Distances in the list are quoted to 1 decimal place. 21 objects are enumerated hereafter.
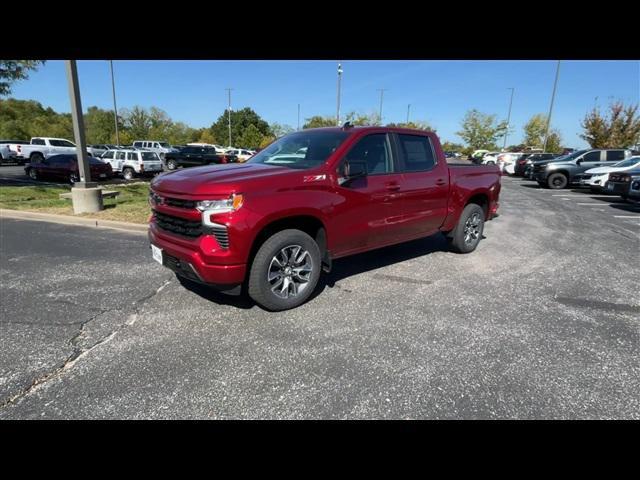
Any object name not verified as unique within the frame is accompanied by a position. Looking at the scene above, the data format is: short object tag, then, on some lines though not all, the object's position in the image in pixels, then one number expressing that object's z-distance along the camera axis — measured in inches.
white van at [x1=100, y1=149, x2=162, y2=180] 754.2
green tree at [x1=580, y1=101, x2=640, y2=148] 1268.5
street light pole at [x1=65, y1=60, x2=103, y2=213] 319.6
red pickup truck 125.6
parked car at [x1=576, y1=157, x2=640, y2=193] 538.5
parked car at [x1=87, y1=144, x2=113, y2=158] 926.9
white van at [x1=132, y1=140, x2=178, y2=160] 1316.3
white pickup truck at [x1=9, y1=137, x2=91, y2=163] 980.6
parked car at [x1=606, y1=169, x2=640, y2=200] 409.7
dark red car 617.9
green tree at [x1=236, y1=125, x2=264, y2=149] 2598.4
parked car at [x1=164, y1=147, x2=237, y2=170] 1035.3
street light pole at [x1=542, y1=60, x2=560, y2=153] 1238.5
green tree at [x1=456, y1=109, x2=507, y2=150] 2373.3
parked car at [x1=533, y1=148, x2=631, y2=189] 645.9
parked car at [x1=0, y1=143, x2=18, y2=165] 1009.5
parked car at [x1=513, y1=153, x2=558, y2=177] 959.0
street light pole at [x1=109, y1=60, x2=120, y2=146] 1494.8
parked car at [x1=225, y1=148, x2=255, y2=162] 1393.0
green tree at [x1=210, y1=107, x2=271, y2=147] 3070.9
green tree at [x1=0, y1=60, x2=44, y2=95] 449.1
